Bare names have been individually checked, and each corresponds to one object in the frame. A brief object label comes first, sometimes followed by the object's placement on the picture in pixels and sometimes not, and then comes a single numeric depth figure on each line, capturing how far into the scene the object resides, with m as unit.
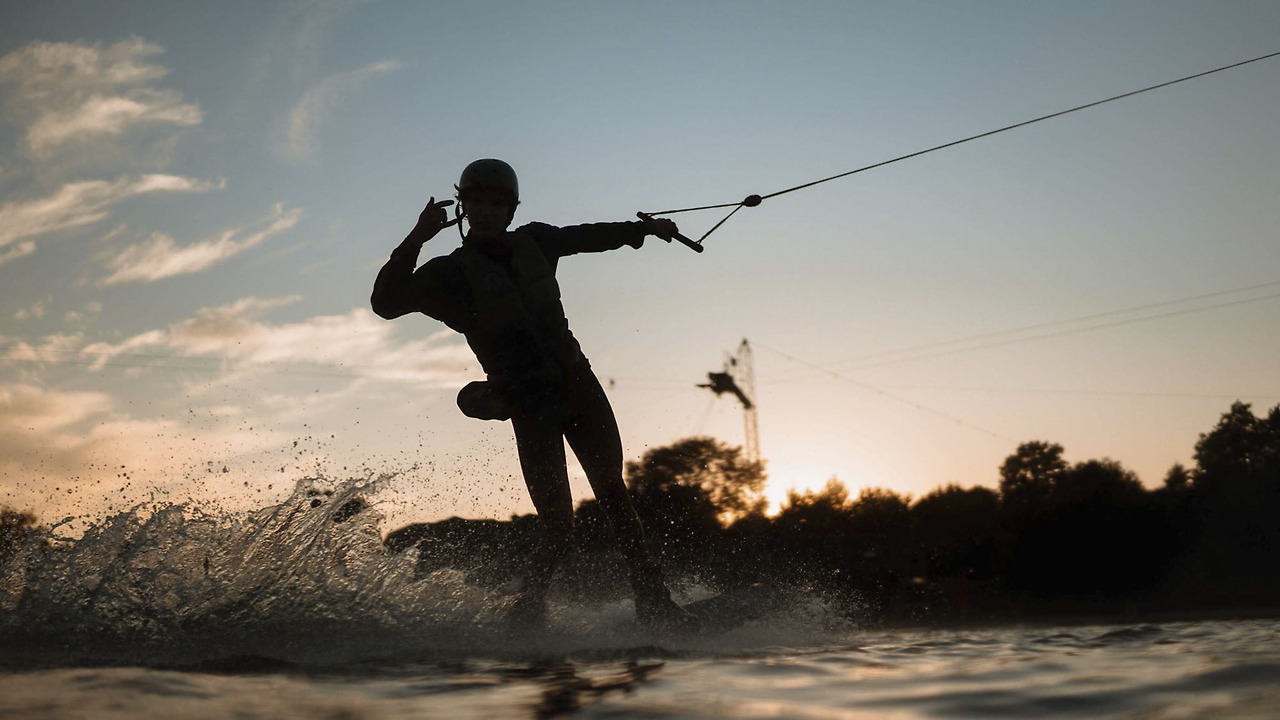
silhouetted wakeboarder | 6.16
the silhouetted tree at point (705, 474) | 61.03
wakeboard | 6.34
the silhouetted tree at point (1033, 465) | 80.56
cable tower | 64.75
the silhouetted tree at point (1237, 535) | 44.31
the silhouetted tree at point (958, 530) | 51.50
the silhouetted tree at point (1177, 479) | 53.00
